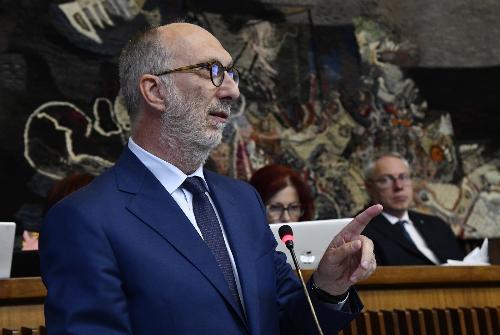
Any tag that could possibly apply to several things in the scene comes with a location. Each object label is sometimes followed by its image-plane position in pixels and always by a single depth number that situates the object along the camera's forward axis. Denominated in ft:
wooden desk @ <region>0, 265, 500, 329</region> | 11.82
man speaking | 6.98
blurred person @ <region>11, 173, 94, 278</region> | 12.07
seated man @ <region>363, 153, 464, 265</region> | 16.60
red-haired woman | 15.97
